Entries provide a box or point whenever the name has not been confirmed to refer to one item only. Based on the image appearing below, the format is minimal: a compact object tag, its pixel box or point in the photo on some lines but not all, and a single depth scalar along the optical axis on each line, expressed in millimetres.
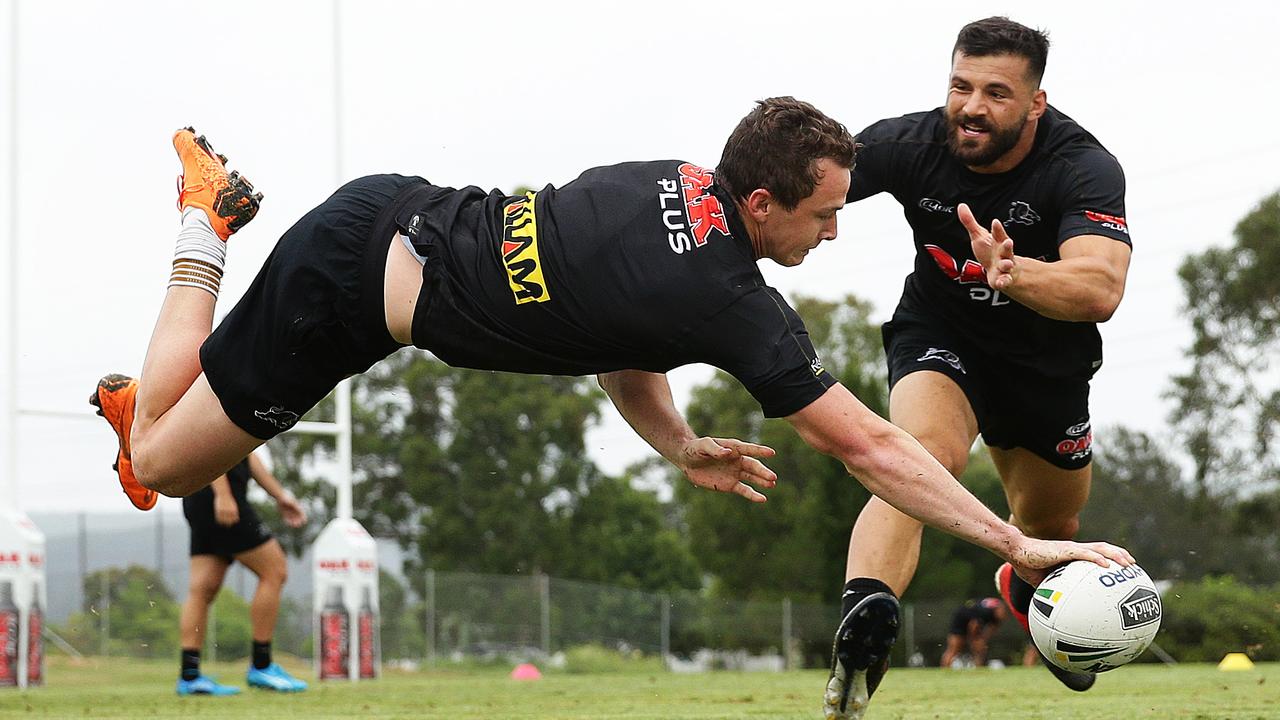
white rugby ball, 3990
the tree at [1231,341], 37469
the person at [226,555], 9906
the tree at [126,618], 25328
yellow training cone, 13530
